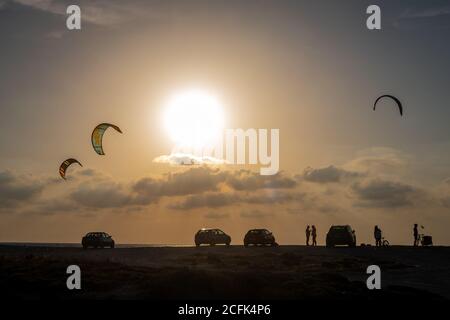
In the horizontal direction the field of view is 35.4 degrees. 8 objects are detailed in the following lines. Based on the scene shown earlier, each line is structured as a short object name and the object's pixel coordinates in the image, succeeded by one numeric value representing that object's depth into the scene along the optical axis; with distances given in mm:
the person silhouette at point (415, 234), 61938
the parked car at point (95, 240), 60562
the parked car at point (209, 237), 61469
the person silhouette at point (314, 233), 64438
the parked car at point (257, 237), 59656
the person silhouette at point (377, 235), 59994
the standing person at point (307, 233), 64625
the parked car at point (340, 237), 56062
